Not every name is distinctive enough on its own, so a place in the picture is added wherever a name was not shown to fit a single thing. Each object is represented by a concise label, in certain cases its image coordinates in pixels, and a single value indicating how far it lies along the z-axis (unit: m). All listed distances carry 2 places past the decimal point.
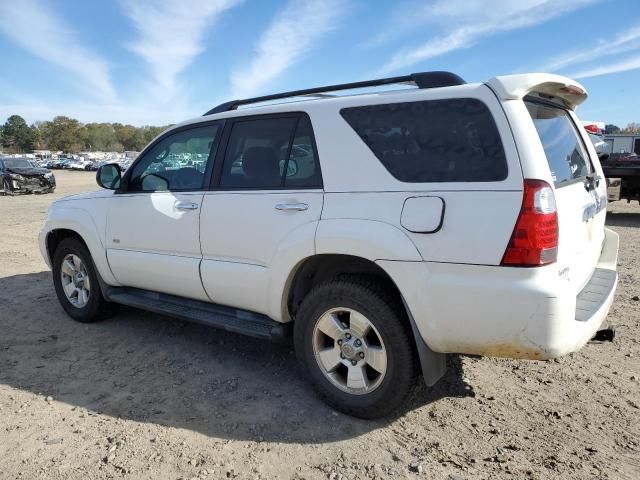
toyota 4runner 2.46
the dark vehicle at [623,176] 11.07
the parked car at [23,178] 21.30
